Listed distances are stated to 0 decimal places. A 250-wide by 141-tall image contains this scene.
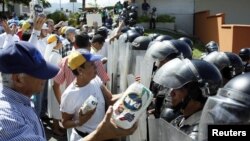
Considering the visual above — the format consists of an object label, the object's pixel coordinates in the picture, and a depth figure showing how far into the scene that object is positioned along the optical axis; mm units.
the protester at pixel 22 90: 1823
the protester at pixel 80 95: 3143
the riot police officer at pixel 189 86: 2432
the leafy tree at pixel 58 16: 27107
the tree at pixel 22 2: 39011
